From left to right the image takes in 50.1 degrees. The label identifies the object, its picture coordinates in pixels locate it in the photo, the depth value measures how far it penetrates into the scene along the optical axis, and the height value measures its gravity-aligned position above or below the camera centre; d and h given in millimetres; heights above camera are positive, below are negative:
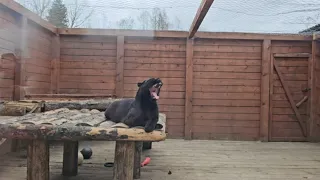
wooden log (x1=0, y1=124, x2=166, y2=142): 2047 -253
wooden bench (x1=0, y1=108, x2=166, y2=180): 2056 -263
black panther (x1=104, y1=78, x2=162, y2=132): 2182 -118
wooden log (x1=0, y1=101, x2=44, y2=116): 3432 -184
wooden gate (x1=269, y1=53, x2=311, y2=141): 5602 -6
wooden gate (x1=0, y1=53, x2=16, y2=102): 3812 +161
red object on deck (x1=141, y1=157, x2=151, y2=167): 3466 -716
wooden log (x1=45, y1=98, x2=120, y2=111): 3768 -152
